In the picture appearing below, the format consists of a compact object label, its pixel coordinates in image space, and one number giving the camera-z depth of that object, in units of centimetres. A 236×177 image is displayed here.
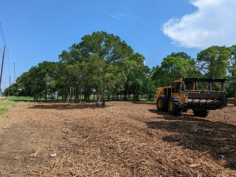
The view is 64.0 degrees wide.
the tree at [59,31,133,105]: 1994
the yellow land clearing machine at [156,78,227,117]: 1138
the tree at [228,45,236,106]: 2751
